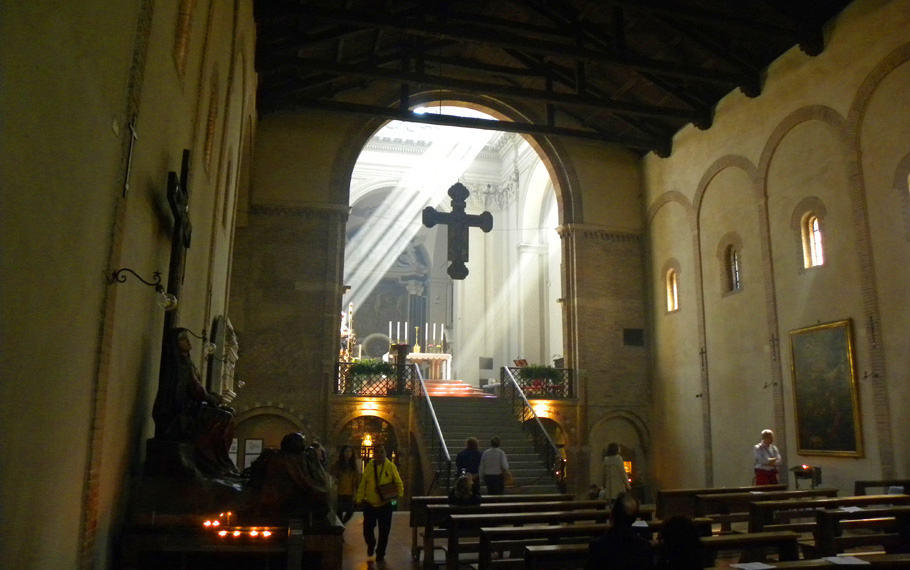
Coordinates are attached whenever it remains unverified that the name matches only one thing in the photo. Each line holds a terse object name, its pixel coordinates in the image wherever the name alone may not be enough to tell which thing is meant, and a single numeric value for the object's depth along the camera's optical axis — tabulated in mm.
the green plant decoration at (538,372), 19730
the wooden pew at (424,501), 9438
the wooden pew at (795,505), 7801
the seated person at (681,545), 3855
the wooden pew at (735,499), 9461
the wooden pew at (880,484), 10711
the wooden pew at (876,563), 4707
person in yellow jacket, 9055
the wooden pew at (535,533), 6230
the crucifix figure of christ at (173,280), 6113
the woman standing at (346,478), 10578
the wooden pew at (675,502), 9672
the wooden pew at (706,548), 5504
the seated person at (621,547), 4070
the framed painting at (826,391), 13117
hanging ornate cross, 18031
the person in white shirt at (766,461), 12141
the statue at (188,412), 6117
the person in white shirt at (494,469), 11359
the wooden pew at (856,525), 6852
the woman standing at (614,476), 11008
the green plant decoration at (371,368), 18344
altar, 24562
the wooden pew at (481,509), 8469
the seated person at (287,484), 5836
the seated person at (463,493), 8461
